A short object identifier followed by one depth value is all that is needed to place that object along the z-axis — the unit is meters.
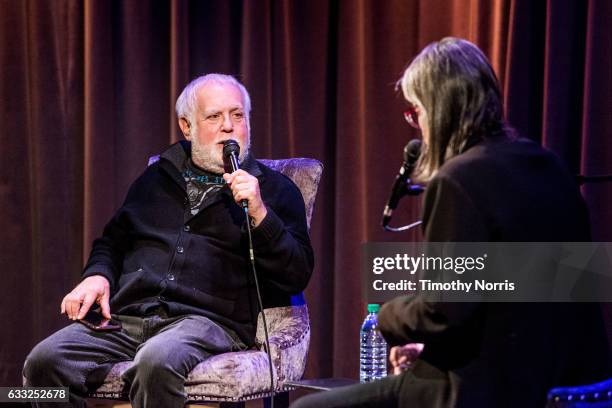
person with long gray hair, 3.28
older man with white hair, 5.13
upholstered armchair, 5.01
